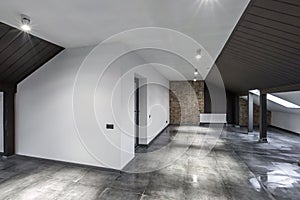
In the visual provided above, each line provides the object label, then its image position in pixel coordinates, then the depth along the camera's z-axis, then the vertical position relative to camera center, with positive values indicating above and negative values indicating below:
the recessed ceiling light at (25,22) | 2.43 +1.09
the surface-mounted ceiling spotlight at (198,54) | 4.01 +1.11
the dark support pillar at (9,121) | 4.21 -0.49
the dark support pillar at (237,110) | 9.55 -0.48
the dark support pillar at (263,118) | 6.08 -0.58
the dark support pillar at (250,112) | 7.52 -0.45
